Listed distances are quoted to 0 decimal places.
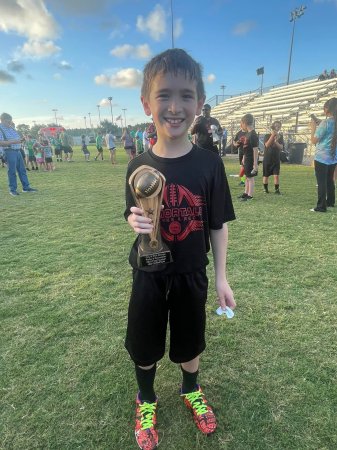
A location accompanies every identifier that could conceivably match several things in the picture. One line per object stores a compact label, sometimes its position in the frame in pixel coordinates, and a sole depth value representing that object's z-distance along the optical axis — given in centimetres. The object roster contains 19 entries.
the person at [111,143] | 1645
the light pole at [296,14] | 3812
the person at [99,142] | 1883
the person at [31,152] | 1495
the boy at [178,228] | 141
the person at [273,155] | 718
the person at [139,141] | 1905
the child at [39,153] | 1475
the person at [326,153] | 541
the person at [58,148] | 1897
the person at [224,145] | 1800
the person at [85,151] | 1928
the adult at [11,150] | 748
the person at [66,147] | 1927
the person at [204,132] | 705
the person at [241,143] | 751
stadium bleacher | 2042
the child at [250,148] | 646
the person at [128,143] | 1666
